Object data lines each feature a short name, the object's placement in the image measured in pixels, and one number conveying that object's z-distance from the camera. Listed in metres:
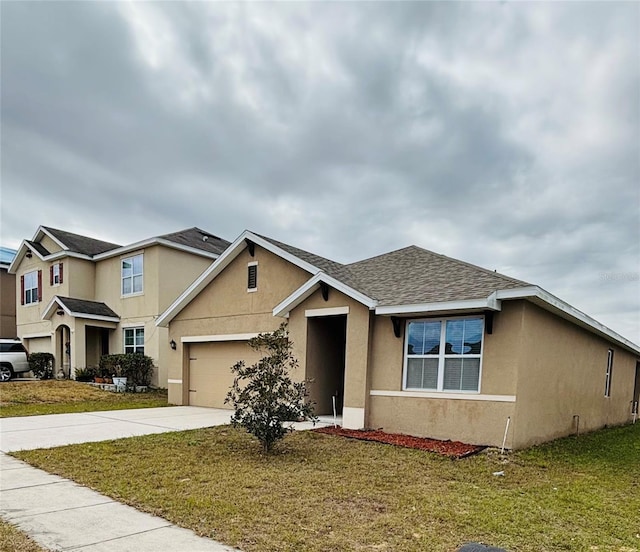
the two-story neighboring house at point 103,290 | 19.66
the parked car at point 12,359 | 21.11
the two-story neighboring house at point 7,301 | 26.95
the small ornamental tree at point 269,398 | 7.68
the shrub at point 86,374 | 19.98
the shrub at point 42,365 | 21.25
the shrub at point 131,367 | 18.67
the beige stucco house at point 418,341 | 8.60
